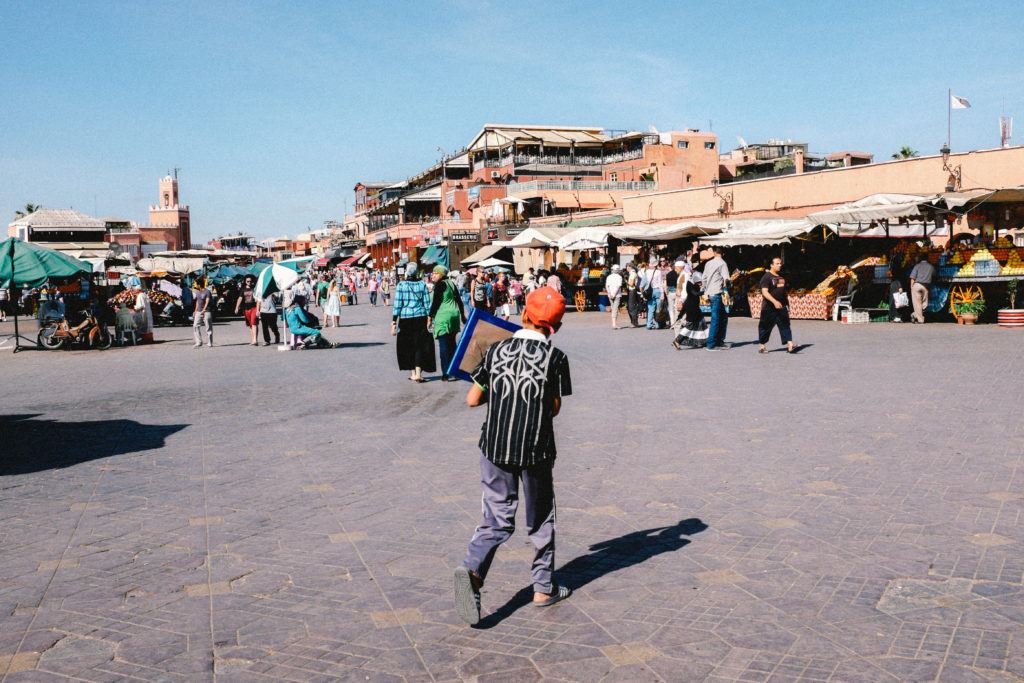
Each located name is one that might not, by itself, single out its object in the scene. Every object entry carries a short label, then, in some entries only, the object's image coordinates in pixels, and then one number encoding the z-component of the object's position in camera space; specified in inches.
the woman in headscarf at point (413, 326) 468.4
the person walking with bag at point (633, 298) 861.8
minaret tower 4901.6
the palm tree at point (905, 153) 2682.1
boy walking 151.3
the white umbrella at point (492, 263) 1257.1
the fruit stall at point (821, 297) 852.0
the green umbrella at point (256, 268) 1363.9
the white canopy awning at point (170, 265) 1311.5
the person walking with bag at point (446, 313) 470.9
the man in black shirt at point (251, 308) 797.9
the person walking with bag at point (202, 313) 762.8
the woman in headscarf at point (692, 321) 611.5
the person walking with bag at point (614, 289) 845.8
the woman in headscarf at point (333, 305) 1000.2
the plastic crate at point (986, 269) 704.4
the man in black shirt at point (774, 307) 549.0
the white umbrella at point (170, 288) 1143.6
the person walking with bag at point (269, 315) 743.7
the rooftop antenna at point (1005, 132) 1246.3
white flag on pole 1030.4
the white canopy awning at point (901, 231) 927.8
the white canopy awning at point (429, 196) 3029.0
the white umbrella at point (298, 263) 708.4
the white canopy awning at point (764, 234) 857.5
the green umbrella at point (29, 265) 739.4
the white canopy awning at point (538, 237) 1141.7
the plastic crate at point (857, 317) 801.6
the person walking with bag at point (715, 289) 594.2
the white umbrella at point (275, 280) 690.2
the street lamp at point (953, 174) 906.1
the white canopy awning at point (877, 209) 739.4
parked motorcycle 794.8
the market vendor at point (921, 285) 738.2
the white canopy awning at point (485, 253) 1322.6
